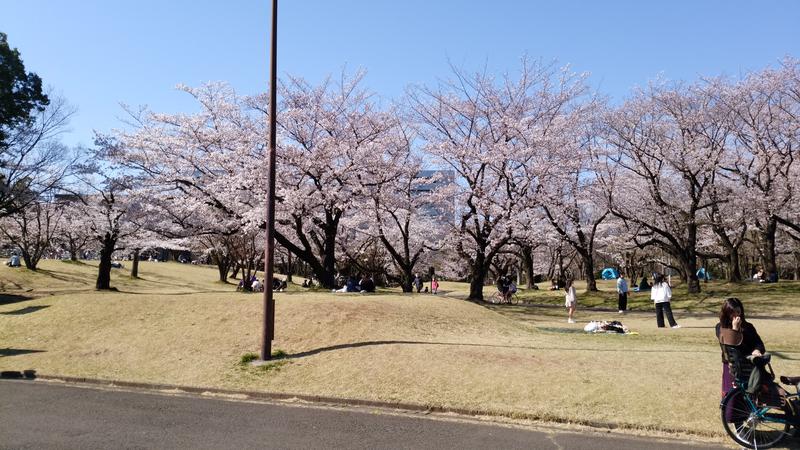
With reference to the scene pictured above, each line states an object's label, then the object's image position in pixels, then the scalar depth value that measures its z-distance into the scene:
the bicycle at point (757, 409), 5.67
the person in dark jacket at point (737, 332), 5.86
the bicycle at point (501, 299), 27.22
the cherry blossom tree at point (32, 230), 34.88
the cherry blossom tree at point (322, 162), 20.12
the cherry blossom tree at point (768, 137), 24.16
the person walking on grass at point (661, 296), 15.40
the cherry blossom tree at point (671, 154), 25.42
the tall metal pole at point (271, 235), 10.23
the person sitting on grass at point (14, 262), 38.58
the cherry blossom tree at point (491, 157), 22.84
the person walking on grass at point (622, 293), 21.44
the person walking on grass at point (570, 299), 18.19
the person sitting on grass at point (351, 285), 22.15
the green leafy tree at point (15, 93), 20.61
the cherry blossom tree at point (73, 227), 26.52
